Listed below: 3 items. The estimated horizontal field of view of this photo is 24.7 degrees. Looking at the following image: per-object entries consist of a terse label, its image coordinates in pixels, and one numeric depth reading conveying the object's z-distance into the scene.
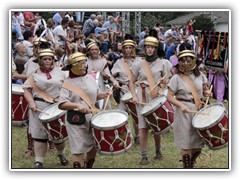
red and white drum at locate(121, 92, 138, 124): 9.16
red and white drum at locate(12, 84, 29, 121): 8.73
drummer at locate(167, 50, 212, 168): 7.05
